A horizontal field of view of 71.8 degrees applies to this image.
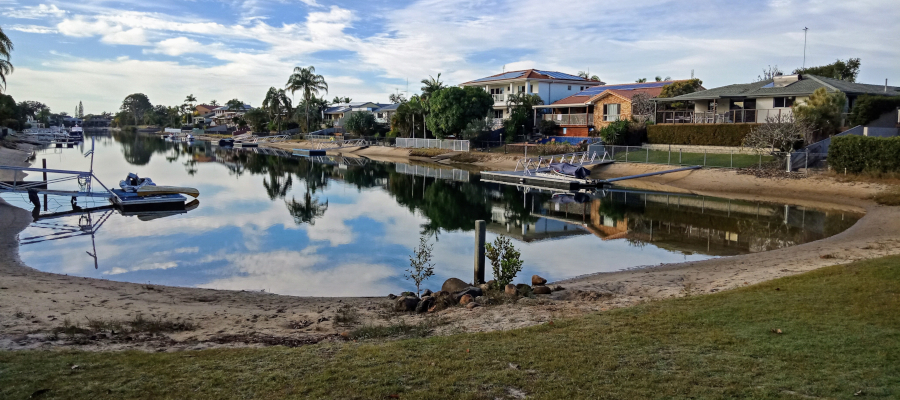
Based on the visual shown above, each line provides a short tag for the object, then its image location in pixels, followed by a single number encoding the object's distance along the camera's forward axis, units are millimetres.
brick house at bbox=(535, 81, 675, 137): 65938
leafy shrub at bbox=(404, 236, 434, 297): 17000
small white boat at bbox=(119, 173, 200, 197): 35000
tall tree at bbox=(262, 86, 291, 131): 130125
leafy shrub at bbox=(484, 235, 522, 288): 16017
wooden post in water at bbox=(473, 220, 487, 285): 17172
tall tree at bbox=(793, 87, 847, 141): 44250
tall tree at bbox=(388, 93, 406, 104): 141050
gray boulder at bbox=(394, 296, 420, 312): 14148
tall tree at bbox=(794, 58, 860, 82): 72438
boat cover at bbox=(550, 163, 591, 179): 47406
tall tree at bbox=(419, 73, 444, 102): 87312
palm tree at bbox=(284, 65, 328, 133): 121500
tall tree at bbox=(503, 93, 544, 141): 72688
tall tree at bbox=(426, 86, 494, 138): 74750
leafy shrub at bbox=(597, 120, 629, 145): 58344
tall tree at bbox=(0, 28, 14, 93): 59531
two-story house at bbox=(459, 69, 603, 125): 81375
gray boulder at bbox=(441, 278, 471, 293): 15977
